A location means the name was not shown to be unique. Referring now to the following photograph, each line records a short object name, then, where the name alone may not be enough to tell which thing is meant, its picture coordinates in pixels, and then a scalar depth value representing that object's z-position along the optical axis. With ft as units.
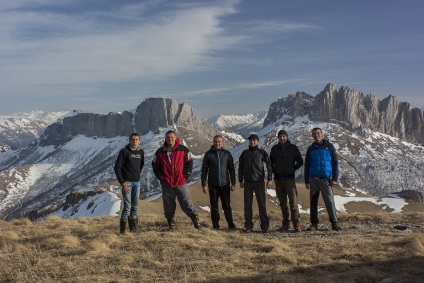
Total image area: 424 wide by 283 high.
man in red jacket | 46.50
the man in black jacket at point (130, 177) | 44.75
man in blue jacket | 47.26
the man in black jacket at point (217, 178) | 48.74
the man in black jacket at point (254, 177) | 48.21
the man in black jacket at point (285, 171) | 48.44
